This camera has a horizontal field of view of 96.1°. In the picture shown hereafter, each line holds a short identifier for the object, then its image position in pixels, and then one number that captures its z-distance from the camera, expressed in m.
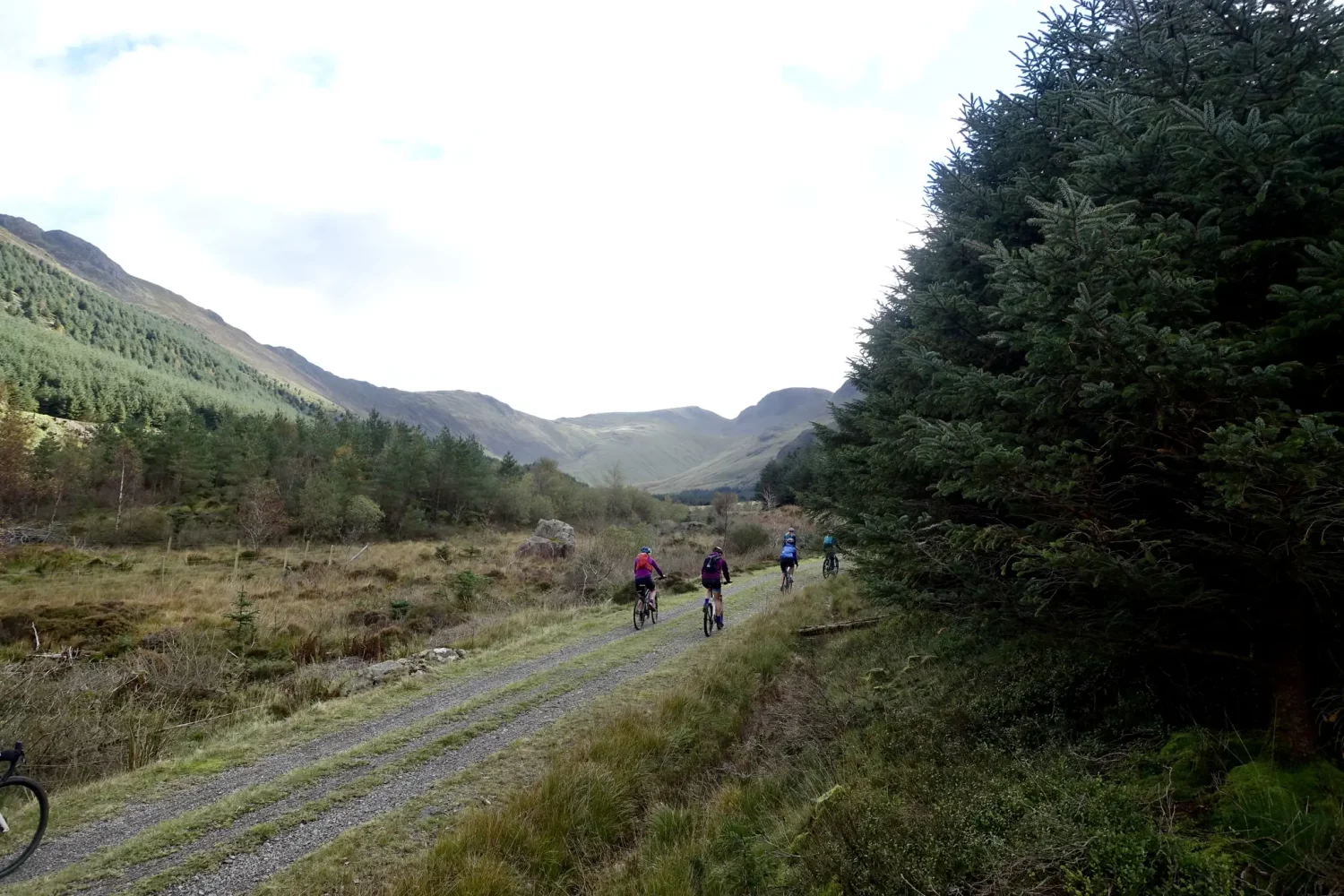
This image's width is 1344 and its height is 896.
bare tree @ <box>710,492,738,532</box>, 56.28
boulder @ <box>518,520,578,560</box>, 36.34
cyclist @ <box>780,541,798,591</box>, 19.50
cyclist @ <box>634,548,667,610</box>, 15.42
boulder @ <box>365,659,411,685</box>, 11.98
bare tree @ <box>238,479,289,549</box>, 34.94
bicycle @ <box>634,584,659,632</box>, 15.60
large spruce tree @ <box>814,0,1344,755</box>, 3.14
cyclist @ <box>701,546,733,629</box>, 14.28
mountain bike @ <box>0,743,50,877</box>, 5.75
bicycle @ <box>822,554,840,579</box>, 20.95
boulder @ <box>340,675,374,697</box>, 11.51
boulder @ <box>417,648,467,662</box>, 13.42
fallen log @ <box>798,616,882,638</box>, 11.62
